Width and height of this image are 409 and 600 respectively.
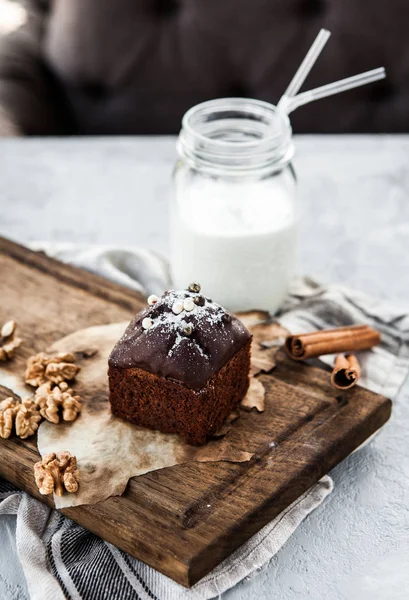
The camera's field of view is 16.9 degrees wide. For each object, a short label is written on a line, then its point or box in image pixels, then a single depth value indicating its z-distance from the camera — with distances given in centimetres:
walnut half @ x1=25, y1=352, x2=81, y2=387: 75
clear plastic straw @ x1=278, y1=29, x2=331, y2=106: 79
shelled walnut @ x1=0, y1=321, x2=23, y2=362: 78
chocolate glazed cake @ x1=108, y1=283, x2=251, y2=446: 70
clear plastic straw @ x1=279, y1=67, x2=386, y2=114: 80
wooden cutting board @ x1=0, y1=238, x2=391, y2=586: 66
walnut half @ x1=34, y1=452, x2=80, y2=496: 68
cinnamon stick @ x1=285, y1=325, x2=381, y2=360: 78
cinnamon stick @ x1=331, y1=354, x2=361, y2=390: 75
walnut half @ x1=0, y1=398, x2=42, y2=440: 71
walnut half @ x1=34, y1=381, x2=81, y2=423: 72
